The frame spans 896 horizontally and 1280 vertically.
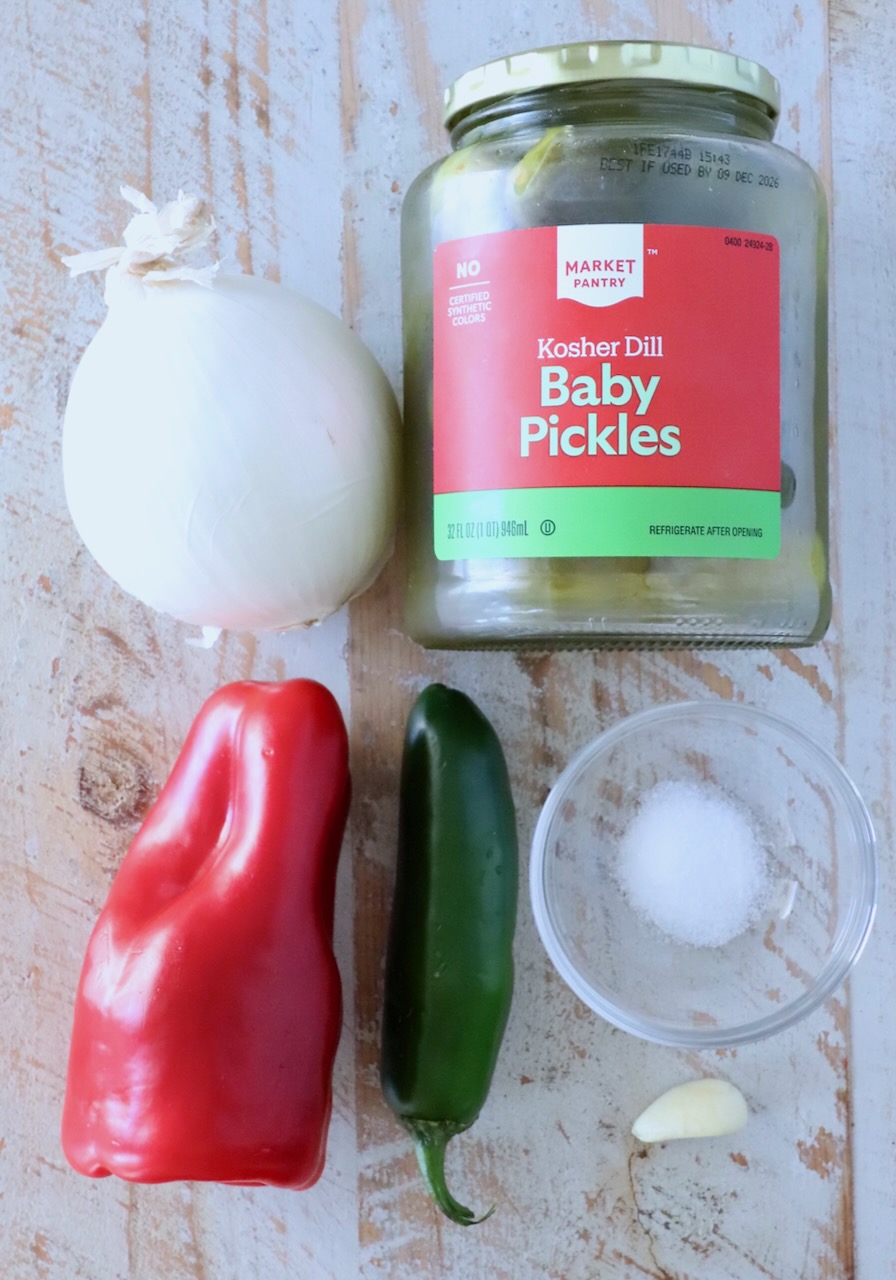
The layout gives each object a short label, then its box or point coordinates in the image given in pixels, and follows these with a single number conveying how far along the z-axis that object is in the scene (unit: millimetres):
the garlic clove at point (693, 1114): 785
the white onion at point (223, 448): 676
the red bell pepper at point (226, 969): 690
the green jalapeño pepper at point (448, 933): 724
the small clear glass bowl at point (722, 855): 796
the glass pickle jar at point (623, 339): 640
